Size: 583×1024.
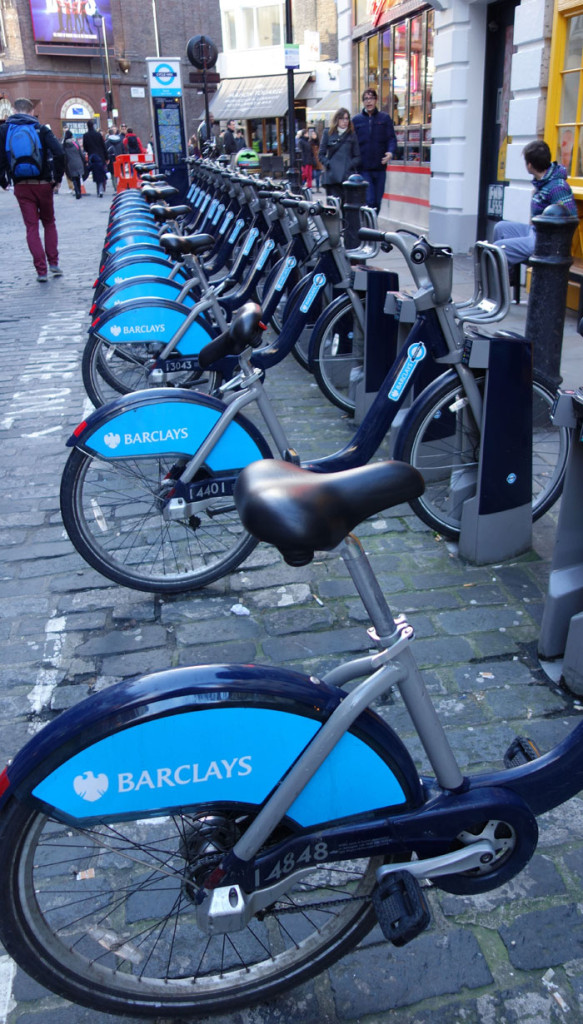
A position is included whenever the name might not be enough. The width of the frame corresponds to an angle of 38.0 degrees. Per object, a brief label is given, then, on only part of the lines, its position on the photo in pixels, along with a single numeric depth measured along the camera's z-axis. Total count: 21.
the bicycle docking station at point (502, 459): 3.54
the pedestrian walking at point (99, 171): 28.67
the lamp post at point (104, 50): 44.94
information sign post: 18.58
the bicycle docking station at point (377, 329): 5.03
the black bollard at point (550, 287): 4.93
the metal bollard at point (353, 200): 6.53
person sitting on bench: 7.80
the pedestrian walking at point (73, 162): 27.33
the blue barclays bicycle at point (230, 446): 3.41
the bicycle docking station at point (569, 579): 2.81
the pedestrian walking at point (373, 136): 13.27
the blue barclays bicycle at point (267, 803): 1.61
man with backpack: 10.32
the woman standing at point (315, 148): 29.11
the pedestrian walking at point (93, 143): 27.53
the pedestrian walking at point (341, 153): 13.15
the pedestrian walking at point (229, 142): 26.40
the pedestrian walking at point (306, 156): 26.69
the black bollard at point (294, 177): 13.48
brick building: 49.66
